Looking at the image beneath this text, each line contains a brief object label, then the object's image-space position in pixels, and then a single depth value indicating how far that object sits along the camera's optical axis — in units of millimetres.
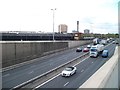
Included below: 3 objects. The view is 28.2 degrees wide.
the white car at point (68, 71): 32406
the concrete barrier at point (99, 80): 5231
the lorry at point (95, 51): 57744
